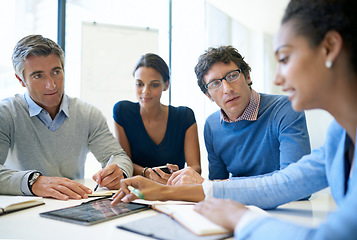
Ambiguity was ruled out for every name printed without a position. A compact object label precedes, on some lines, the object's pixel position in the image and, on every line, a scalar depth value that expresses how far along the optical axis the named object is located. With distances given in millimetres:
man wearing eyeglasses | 1622
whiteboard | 3729
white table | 828
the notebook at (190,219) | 795
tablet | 942
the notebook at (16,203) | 1083
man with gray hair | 1782
